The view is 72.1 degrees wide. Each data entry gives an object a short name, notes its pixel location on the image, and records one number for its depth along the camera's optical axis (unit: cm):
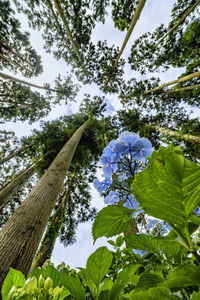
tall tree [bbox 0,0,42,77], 700
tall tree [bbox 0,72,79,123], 990
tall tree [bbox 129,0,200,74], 471
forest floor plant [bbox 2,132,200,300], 23
